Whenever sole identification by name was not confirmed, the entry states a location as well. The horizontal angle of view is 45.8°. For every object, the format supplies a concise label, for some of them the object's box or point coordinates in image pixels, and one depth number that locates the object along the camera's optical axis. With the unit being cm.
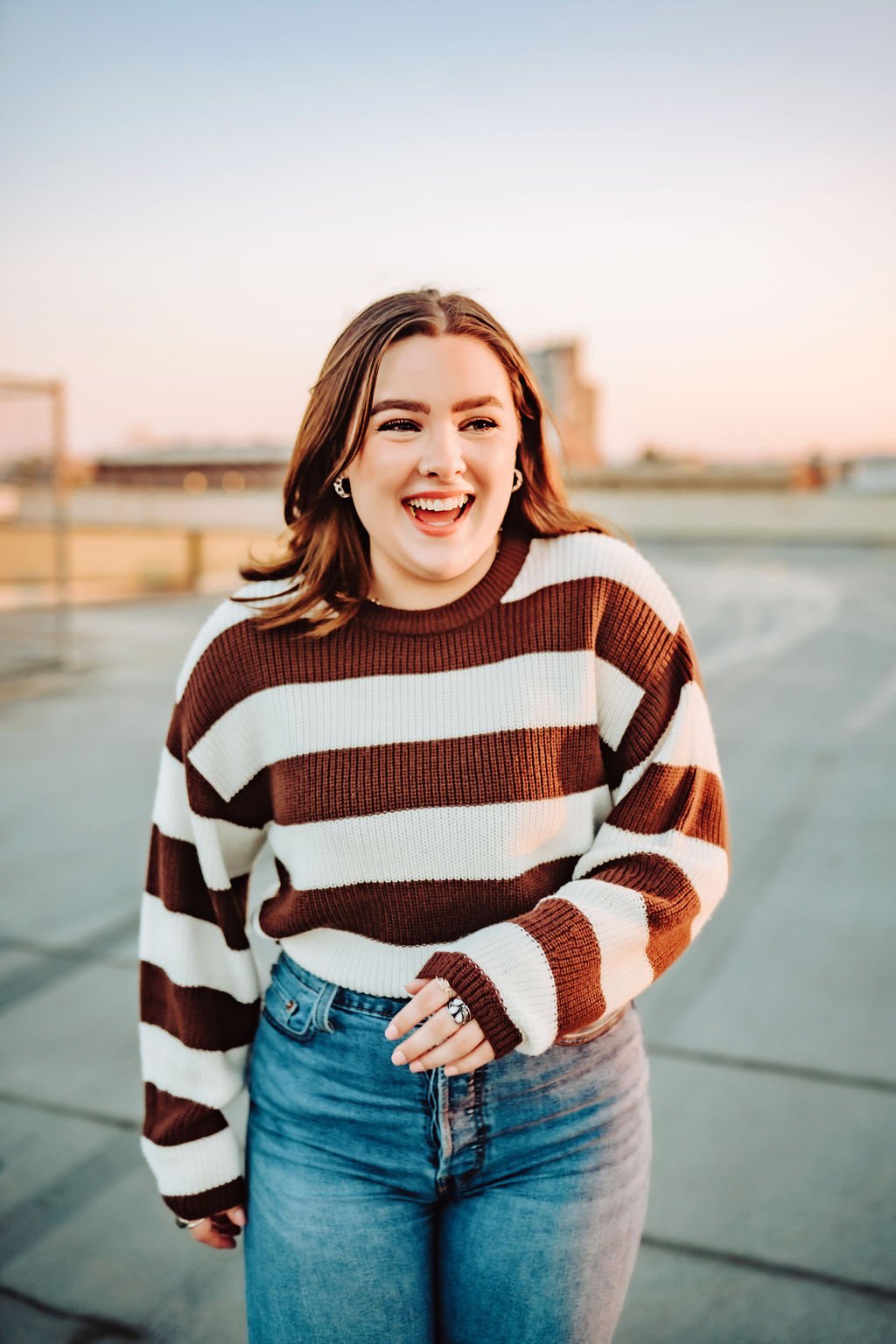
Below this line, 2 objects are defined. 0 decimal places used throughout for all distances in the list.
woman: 126
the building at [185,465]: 4862
